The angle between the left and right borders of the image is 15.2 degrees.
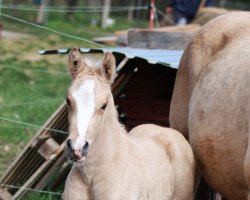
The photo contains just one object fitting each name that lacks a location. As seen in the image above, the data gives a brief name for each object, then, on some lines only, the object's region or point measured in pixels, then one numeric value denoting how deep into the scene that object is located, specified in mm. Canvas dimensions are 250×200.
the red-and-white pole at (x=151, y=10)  12400
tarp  7902
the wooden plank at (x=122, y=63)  8766
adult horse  6555
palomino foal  5836
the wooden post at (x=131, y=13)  33731
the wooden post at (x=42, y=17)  28091
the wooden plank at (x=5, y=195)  8646
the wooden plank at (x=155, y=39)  10305
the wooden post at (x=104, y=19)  28469
